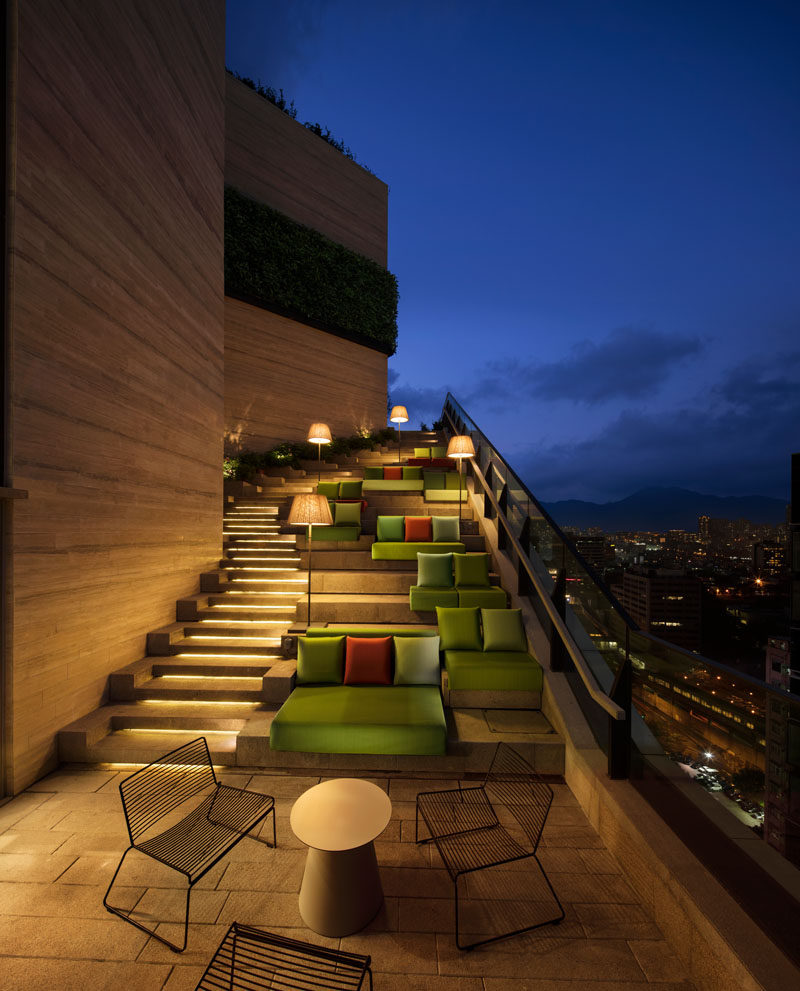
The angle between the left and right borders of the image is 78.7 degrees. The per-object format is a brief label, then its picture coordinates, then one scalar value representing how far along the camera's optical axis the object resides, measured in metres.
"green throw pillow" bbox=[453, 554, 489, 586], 6.38
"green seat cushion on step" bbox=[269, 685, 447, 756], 3.89
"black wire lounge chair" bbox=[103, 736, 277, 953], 2.60
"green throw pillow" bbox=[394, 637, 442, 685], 4.62
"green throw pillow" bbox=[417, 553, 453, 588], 6.31
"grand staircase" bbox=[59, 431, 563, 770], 4.13
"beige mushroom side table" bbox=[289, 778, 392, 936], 2.43
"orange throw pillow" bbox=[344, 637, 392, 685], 4.60
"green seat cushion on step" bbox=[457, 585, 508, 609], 5.70
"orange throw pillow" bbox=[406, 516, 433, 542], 7.75
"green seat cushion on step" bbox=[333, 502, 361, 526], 8.26
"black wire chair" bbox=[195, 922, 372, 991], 1.93
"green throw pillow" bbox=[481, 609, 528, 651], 5.00
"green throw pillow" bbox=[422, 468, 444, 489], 9.55
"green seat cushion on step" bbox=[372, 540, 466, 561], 7.14
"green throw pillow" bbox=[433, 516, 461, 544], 7.73
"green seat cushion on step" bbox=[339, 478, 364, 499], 9.52
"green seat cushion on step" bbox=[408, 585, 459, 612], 5.84
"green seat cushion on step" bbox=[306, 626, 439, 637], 4.88
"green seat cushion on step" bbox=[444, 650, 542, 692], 4.60
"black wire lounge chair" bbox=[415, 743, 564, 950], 2.62
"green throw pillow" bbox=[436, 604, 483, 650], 5.05
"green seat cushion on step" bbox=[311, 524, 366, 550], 7.78
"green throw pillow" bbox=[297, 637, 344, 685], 4.63
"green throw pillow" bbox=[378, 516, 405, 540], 7.77
